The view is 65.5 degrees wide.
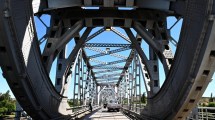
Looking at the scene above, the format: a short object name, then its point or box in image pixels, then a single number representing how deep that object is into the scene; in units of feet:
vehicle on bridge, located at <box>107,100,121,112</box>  87.74
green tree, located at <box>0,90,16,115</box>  173.37
